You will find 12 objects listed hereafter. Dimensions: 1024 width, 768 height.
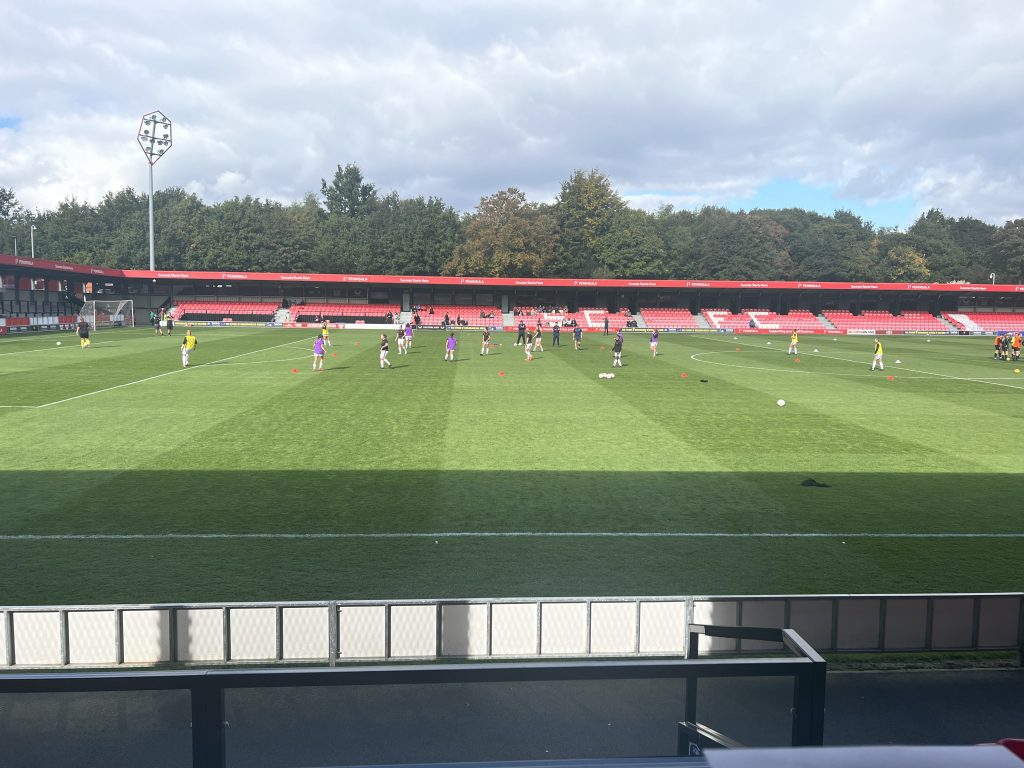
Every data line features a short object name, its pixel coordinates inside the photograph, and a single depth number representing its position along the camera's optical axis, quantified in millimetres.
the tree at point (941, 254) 117750
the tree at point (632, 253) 102750
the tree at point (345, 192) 150625
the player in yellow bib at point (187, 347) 34312
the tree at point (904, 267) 114125
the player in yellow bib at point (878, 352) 36500
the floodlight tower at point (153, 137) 77500
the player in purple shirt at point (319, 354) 33094
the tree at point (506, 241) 97000
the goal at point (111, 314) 70188
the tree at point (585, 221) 106938
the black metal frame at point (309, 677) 2711
